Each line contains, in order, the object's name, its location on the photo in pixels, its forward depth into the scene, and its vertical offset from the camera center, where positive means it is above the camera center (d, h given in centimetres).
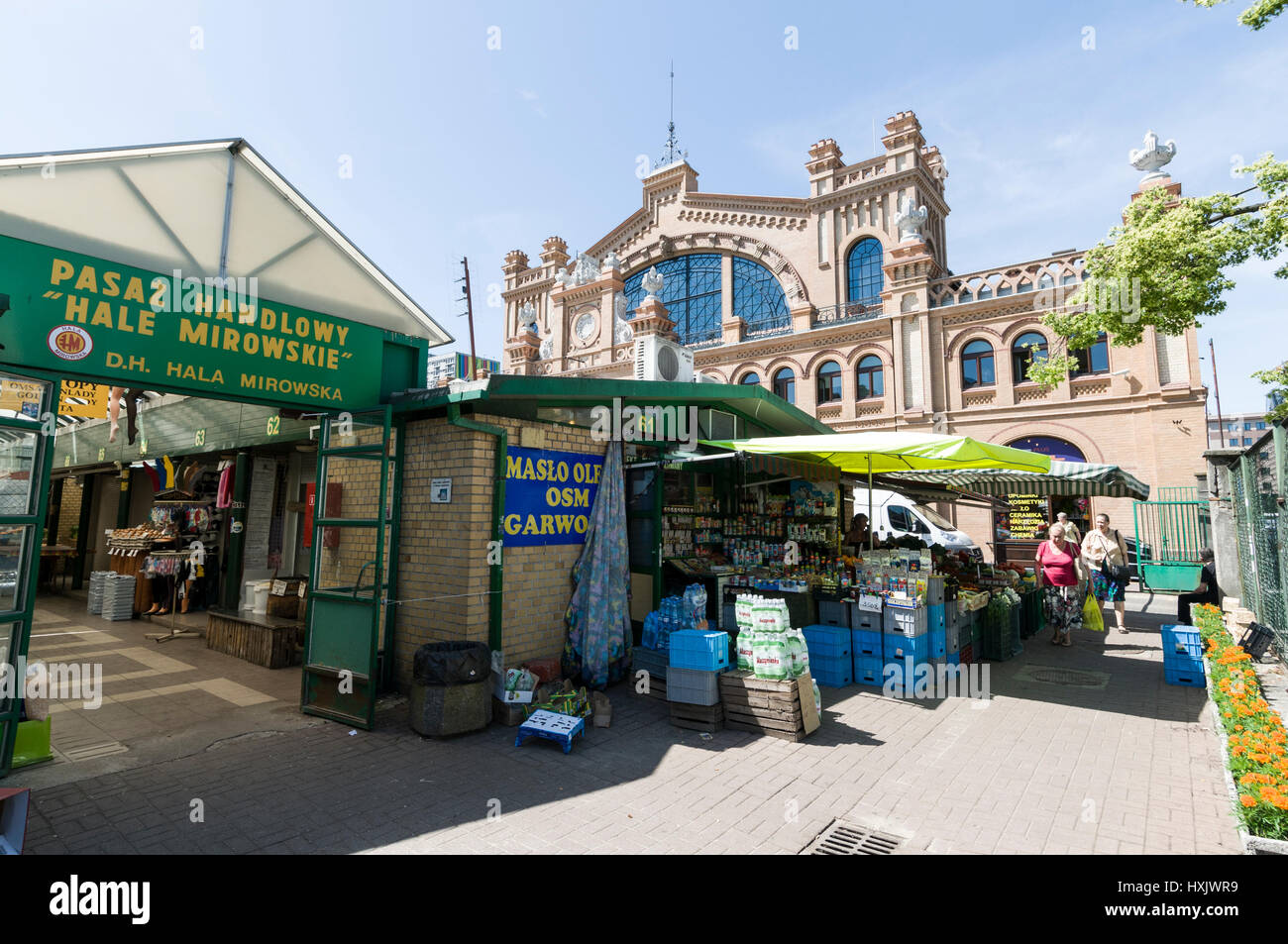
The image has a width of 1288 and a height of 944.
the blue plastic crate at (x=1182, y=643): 780 -122
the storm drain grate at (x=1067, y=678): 820 -179
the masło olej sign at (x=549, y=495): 717 +54
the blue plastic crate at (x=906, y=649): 757 -129
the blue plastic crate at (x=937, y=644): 790 -126
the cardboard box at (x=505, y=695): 624 -156
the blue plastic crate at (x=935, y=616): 788 -91
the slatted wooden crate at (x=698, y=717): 611 -173
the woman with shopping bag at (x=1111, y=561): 1207 -31
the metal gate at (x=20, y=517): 475 +15
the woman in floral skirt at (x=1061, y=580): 1043 -61
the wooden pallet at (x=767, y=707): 592 -159
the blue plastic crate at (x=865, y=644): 785 -127
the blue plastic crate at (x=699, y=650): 623 -109
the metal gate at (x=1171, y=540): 1697 +16
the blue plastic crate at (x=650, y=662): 756 -147
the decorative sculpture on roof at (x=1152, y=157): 1841 +1152
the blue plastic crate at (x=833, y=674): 792 -166
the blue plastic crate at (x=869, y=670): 782 -160
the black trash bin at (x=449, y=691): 579 -142
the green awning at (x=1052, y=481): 848 +106
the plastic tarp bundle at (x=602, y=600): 738 -71
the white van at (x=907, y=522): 1789 +64
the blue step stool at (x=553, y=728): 546 -165
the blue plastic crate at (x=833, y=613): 809 -92
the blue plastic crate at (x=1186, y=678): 787 -167
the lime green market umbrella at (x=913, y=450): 708 +111
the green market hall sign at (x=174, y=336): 477 +180
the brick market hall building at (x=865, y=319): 1889 +909
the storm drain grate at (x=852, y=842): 390 -191
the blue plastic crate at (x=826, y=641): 797 -125
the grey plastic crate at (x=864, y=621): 785 -98
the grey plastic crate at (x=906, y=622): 751 -95
